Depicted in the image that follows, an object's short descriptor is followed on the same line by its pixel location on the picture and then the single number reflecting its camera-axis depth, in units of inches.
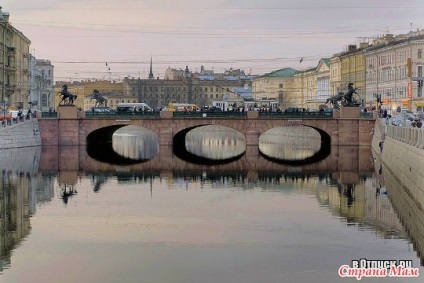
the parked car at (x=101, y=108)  4692.4
